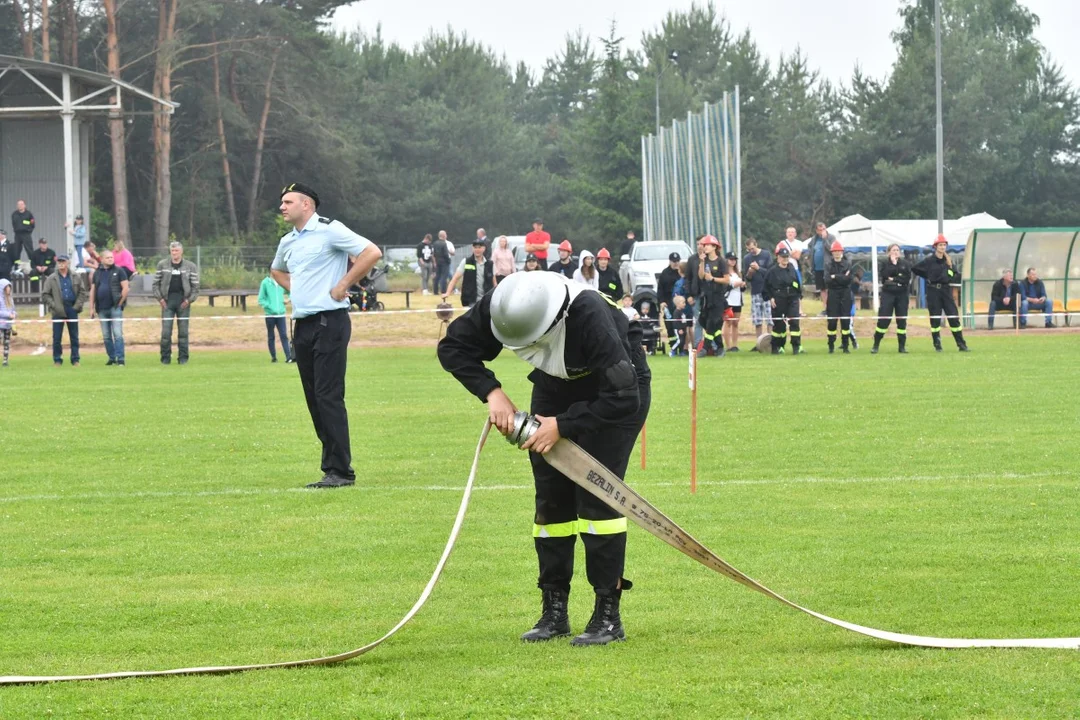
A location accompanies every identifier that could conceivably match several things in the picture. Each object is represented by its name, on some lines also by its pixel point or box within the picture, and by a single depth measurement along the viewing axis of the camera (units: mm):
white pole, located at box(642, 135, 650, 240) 57250
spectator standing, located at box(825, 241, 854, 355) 27922
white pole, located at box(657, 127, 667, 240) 52719
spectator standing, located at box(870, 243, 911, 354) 27531
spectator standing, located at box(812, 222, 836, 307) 32188
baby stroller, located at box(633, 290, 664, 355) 28869
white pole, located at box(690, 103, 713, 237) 43156
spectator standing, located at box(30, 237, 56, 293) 37219
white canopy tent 48062
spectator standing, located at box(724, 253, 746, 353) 27672
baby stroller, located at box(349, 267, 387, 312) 36197
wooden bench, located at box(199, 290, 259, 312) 37128
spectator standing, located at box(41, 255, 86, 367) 27688
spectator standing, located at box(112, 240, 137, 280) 33344
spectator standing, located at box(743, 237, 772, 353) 29633
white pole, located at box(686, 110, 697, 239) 46353
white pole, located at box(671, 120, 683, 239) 49469
